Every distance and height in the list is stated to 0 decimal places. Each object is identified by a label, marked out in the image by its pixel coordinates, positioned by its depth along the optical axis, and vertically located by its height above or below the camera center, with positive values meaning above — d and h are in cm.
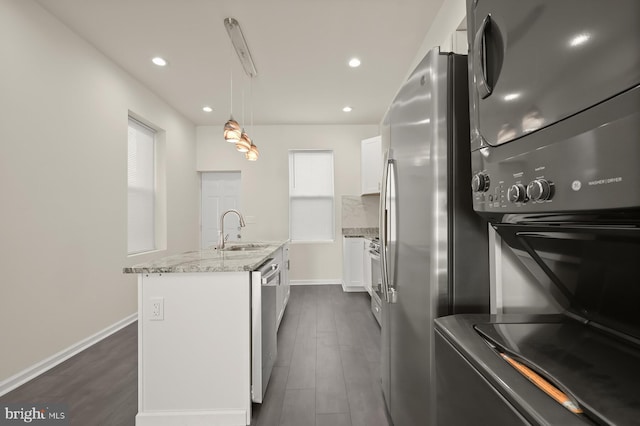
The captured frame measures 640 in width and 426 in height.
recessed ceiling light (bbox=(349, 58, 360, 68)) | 328 +179
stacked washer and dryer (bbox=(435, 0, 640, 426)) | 46 +2
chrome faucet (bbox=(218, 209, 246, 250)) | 267 -18
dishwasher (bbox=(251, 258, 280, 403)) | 175 -71
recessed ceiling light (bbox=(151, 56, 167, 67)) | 324 +180
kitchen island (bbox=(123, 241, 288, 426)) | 165 -72
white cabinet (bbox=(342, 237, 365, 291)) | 472 -74
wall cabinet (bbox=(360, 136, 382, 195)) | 438 +85
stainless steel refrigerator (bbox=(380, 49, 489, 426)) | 105 -2
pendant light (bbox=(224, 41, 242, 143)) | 251 +77
